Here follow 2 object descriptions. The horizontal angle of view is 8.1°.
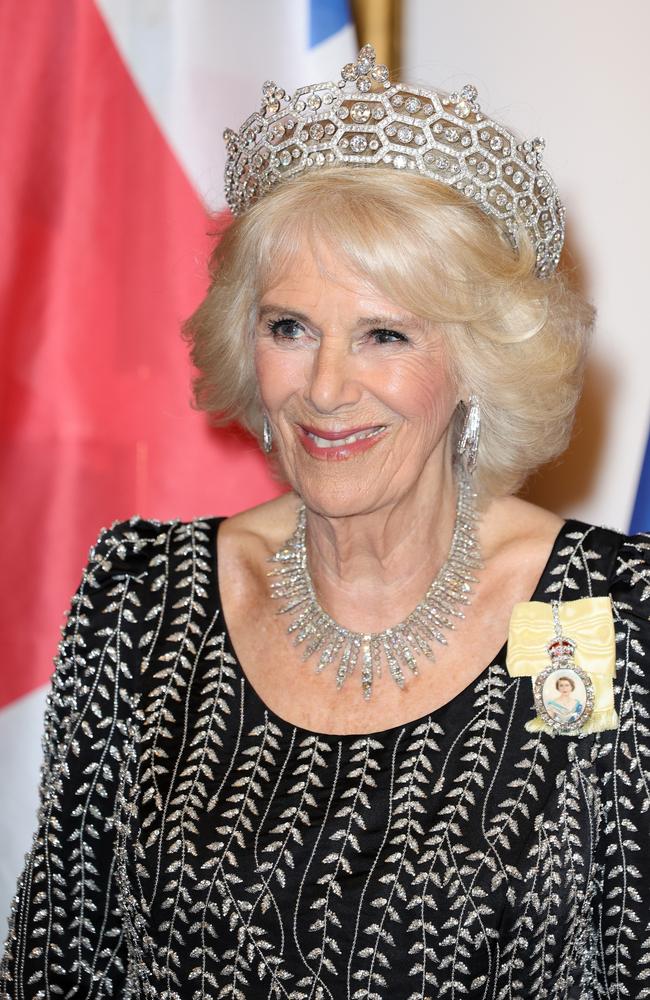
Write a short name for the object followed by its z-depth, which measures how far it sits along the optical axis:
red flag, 2.83
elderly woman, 2.54
